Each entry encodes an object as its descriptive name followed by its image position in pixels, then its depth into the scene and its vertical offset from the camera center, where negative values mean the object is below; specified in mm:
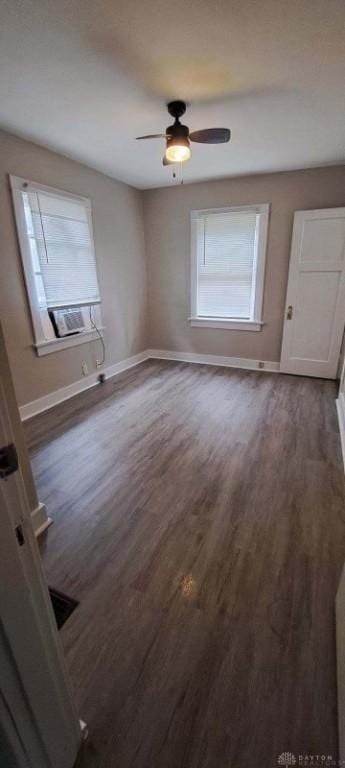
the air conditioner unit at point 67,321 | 3350 -485
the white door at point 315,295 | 3682 -284
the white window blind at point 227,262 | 4168 +140
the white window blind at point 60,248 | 3020 +267
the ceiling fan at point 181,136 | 2264 +955
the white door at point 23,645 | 610 -758
